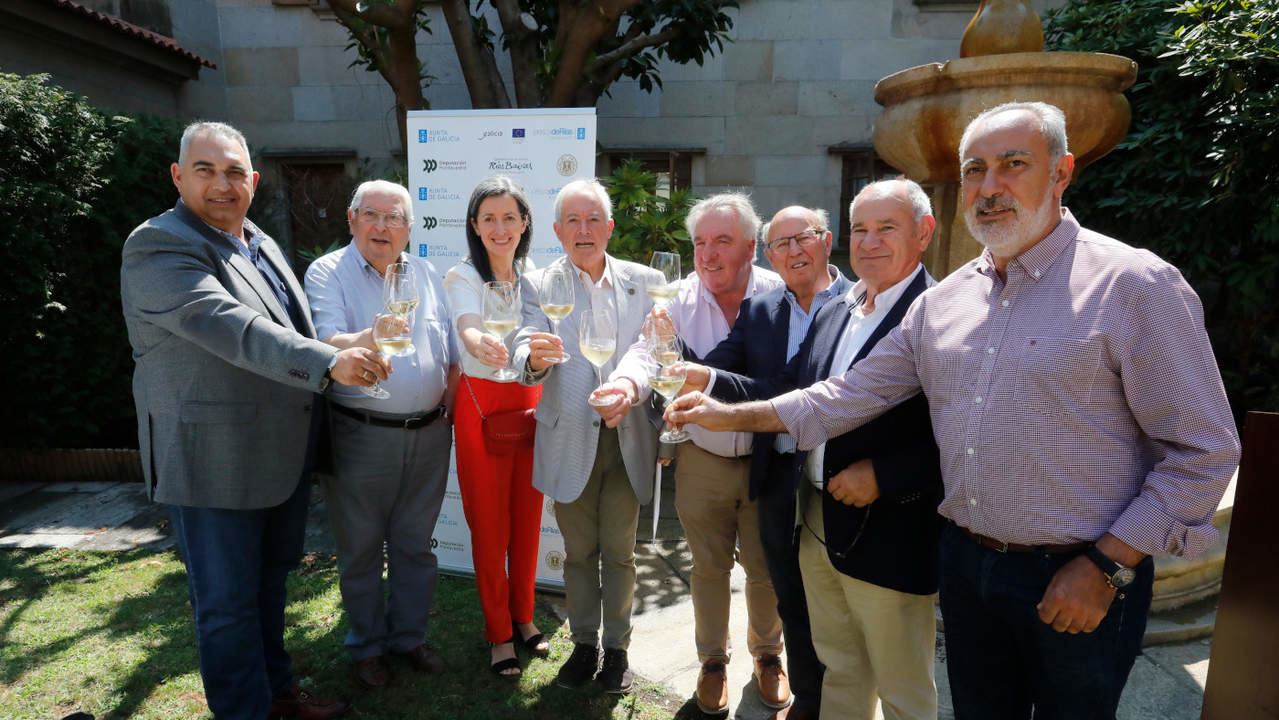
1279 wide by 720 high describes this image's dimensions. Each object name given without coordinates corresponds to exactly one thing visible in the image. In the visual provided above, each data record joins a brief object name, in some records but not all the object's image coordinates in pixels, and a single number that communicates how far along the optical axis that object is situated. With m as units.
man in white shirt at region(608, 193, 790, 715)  3.02
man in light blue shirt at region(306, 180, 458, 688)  3.12
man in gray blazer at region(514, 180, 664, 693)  3.09
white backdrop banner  4.31
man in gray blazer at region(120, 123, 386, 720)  2.46
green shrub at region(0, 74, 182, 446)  5.73
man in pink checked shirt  1.62
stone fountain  3.43
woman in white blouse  3.21
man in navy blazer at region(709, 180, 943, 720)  2.22
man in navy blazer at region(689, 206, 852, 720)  2.83
